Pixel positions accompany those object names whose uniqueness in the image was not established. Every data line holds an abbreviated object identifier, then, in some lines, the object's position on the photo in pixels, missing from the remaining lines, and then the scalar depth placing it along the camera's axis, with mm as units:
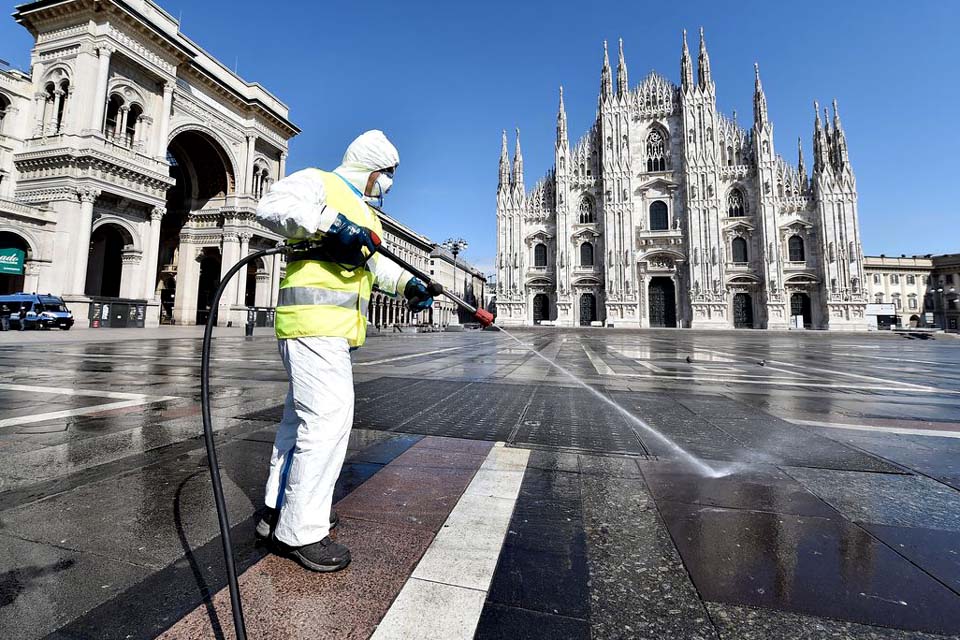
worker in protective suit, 1584
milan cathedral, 37031
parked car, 18688
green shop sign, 20844
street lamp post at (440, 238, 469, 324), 46434
